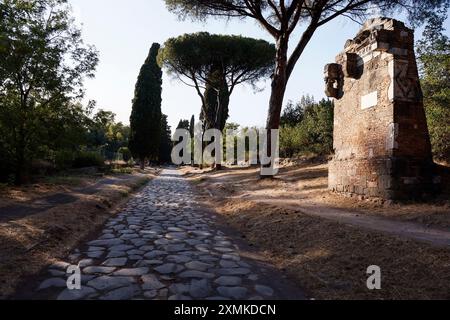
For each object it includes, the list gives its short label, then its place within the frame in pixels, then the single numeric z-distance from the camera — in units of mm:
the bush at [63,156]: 12172
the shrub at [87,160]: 19527
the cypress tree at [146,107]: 27953
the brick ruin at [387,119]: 7328
